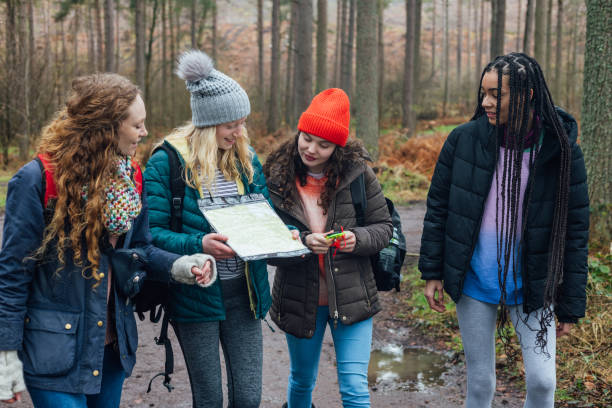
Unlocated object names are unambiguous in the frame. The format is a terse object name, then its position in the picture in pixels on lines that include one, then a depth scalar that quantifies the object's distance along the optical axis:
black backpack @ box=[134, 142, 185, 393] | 2.86
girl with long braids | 2.97
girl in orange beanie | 3.25
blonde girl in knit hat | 2.88
